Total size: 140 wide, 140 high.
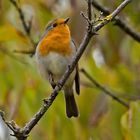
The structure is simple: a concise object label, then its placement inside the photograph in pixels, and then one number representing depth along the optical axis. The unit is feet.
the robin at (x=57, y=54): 24.54
